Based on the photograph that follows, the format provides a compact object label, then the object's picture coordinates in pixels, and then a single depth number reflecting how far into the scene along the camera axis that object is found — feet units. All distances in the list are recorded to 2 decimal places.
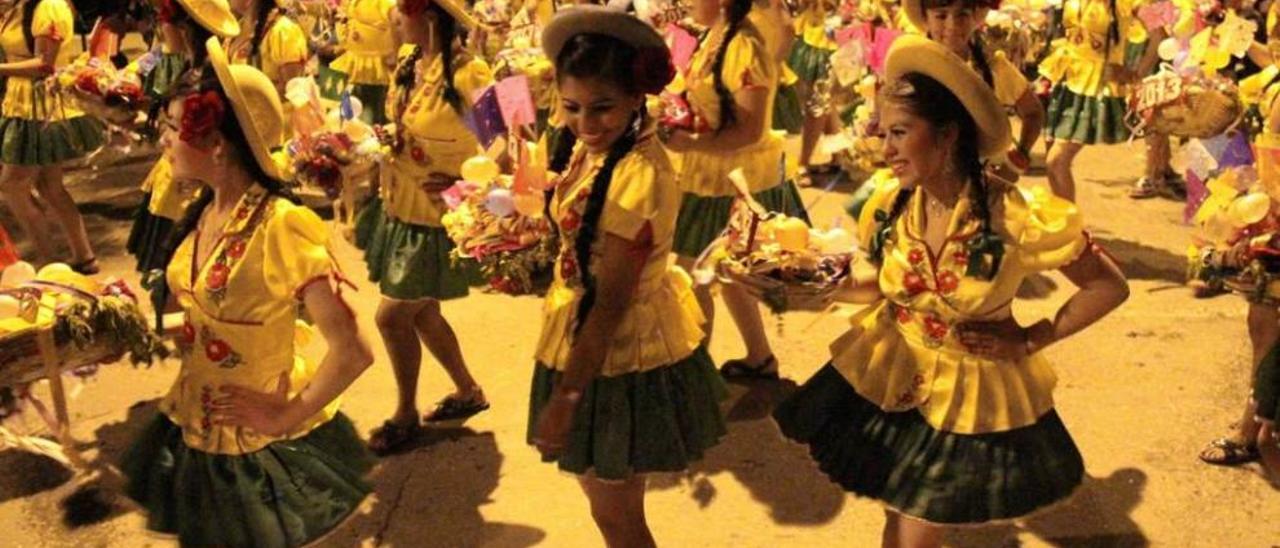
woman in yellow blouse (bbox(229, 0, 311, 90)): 21.18
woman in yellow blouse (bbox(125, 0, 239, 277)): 15.88
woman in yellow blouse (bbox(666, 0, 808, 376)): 16.31
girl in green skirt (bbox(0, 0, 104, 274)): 21.01
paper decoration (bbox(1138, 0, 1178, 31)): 21.50
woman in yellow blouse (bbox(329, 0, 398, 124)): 25.14
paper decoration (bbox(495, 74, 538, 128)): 12.18
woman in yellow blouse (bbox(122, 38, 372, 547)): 10.32
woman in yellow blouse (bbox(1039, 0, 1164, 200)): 22.75
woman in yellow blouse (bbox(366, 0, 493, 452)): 15.38
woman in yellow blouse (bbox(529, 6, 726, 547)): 10.59
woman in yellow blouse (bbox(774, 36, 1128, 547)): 10.46
